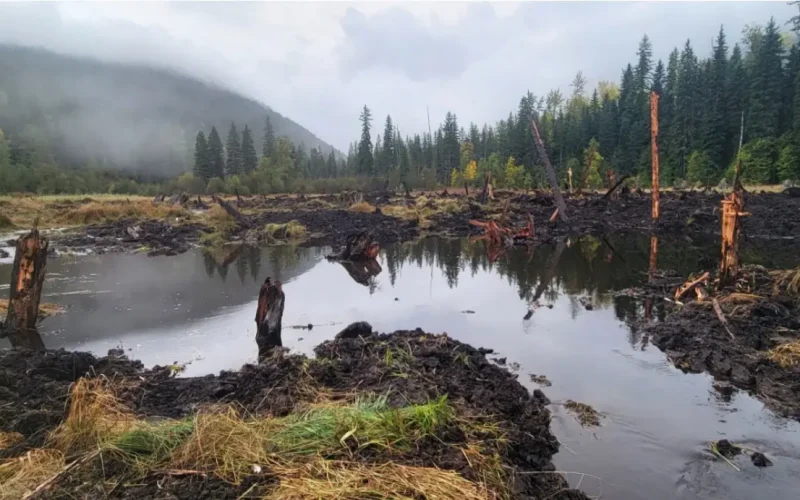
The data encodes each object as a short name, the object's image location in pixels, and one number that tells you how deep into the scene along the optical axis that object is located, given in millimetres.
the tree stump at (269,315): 8281
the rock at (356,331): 7773
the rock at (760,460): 4660
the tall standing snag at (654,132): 20720
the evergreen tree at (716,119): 57125
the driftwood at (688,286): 10172
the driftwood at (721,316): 7870
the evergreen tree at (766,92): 52969
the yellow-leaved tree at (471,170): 86350
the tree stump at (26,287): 8633
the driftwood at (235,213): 25625
